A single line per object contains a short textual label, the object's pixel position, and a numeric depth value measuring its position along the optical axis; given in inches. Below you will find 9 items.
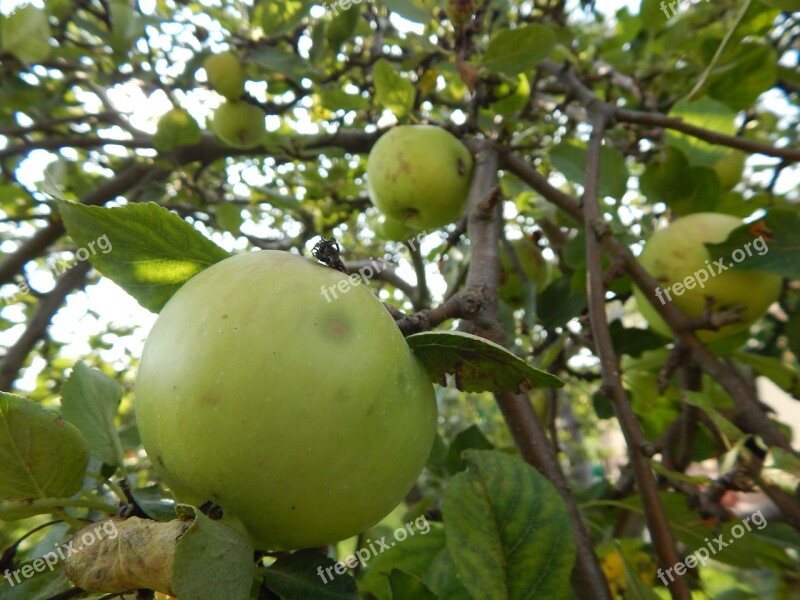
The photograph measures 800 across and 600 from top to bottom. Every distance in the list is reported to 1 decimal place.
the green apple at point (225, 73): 21.8
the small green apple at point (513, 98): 18.4
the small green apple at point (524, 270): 21.0
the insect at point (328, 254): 8.2
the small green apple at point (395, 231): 22.7
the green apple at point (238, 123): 22.3
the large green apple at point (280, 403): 6.4
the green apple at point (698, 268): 14.7
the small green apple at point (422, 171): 17.3
